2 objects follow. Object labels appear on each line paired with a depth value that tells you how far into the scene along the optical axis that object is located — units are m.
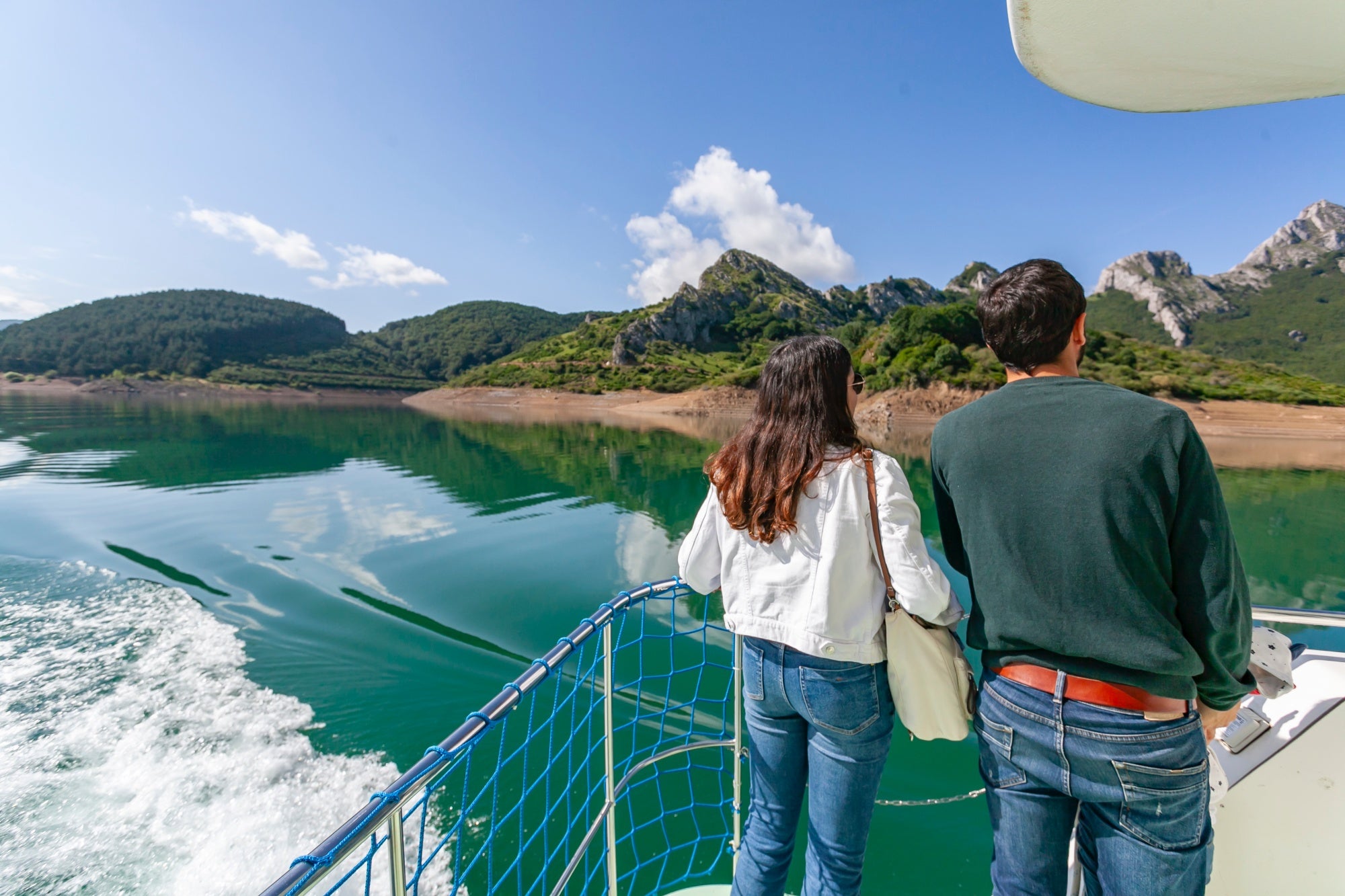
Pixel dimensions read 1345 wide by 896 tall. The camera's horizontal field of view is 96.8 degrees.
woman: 1.21
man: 0.94
